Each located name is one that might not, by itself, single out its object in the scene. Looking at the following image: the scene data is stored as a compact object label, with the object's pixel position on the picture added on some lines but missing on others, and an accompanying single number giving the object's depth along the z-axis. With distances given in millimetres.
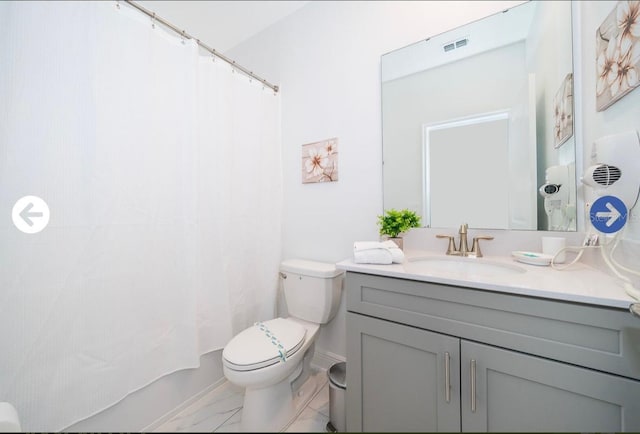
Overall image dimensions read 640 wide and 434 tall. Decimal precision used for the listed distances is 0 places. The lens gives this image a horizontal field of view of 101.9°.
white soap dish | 1003
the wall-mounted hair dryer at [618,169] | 798
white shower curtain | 864
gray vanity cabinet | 658
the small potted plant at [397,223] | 1328
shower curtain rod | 1121
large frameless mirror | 1128
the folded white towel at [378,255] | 1093
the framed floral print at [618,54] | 781
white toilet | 1098
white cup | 1017
